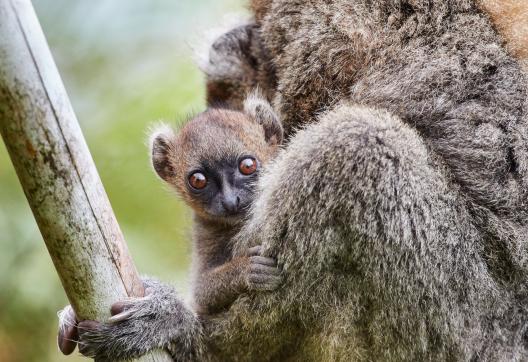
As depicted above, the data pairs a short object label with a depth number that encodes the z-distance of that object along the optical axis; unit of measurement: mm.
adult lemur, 10266
